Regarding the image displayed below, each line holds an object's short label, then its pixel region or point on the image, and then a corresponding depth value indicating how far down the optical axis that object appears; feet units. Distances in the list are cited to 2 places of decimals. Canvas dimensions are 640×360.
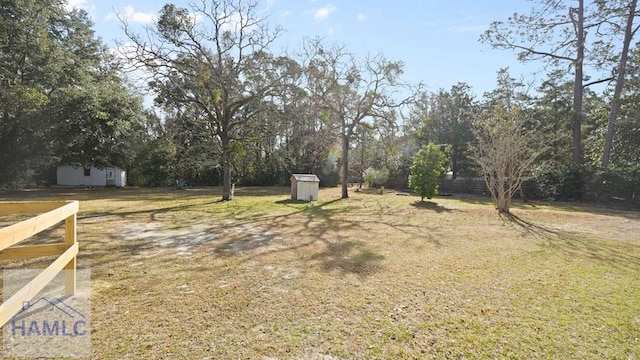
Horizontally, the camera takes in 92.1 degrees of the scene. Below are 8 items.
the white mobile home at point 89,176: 68.85
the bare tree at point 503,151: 32.91
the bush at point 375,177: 75.66
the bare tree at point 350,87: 46.73
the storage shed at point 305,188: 44.11
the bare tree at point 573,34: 56.80
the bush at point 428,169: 43.16
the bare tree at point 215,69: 35.27
